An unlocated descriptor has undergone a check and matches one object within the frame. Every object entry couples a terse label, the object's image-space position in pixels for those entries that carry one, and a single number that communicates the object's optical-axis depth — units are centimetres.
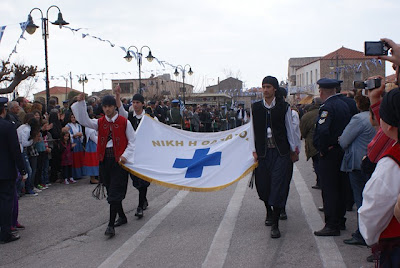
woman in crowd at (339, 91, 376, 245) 547
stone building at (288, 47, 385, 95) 5480
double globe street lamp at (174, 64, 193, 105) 3268
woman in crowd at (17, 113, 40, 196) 923
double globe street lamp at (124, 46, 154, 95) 1975
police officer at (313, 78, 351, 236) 584
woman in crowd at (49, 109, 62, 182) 1094
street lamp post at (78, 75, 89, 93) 3925
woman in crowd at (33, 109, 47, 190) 991
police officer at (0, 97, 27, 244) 618
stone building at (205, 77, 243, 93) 8553
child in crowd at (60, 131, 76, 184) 1094
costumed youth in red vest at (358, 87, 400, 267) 221
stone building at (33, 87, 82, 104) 9469
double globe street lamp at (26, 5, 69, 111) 1465
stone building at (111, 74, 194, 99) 6034
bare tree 1320
